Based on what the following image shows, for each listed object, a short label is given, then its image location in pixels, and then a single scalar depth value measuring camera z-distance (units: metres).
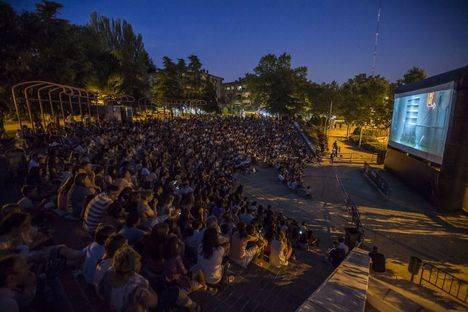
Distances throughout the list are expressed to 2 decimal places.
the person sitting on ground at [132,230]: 4.72
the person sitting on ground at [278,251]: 6.71
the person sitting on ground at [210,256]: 4.81
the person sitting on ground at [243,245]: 6.11
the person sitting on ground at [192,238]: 5.71
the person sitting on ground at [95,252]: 3.93
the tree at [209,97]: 56.81
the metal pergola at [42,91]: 13.99
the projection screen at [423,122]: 16.12
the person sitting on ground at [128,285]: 3.01
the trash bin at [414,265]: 8.20
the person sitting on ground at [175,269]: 4.25
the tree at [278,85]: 48.97
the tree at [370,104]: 43.50
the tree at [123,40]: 47.72
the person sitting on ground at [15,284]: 2.57
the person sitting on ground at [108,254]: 3.46
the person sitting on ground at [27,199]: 5.77
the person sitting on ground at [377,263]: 8.62
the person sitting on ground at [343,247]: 7.59
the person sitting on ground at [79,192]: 6.52
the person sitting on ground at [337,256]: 7.48
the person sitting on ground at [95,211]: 5.55
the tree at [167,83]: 46.72
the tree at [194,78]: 51.47
